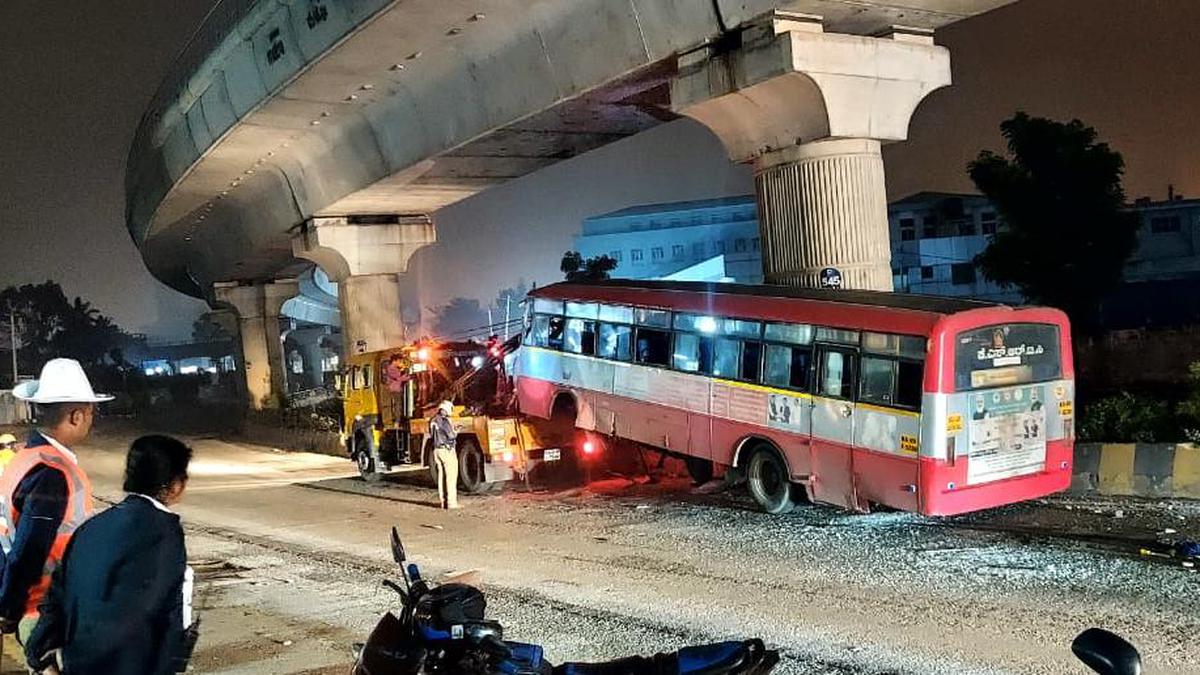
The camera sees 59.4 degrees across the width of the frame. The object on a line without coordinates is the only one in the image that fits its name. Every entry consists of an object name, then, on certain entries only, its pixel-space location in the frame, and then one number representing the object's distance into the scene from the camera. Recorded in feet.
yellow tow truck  58.23
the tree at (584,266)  184.81
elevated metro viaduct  43.55
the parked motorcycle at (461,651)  13.83
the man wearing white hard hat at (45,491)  14.80
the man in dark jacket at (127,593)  12.39
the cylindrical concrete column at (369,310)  94.17
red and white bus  38.65
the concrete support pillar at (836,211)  45.32
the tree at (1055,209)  96.73
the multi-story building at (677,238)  243.60
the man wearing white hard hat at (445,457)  53.26
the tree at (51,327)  298.56
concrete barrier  42.29
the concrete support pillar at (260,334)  147.54
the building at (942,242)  172.04
